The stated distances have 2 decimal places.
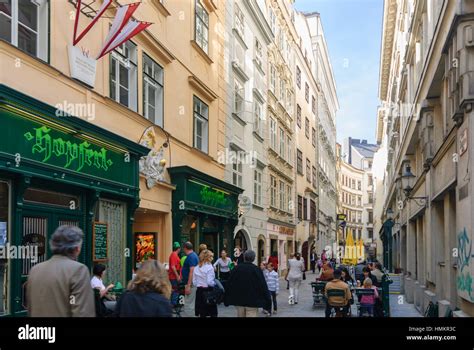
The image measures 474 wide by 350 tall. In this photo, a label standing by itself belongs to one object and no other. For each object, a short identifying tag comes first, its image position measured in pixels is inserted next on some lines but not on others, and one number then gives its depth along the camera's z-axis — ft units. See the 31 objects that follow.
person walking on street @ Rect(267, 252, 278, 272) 52.66
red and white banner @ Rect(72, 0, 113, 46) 28.37
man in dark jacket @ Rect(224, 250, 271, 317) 24.99
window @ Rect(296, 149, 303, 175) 95.09
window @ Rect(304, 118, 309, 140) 99.14
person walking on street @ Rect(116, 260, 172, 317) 12.62
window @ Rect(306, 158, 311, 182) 102.22
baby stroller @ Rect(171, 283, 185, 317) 28.47
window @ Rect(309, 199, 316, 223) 105.70
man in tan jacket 11.83
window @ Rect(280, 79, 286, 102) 84.48
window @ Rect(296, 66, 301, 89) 89.40
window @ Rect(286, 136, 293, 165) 88.38
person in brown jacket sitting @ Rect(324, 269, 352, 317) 28.91
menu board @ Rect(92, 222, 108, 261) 30.68
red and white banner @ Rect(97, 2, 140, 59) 29.60
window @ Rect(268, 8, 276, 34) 76.59
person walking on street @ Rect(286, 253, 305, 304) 47.78
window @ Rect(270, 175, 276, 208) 77.25
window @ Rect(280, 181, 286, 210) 83.95
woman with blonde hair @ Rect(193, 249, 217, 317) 30.17
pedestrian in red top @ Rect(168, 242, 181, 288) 36.10
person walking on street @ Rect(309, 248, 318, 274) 97.48
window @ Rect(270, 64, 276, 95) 78.28
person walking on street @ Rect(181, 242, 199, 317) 32.68
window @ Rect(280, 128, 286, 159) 84.33
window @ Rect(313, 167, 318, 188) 109.49
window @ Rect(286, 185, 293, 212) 87.97
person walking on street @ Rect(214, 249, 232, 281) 43.91
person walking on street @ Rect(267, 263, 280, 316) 41.98
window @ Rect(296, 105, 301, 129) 94.11
